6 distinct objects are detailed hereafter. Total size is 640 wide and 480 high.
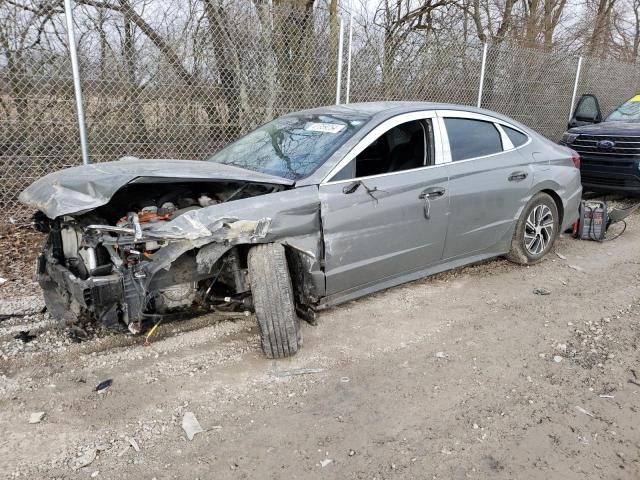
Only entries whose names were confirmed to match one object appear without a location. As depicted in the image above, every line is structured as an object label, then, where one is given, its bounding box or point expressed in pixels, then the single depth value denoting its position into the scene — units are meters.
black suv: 7.39
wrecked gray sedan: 3.06
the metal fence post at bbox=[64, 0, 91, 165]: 5.05
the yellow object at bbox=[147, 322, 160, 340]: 3.54
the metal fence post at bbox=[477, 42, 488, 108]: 9.29
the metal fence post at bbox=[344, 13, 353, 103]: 7.25
